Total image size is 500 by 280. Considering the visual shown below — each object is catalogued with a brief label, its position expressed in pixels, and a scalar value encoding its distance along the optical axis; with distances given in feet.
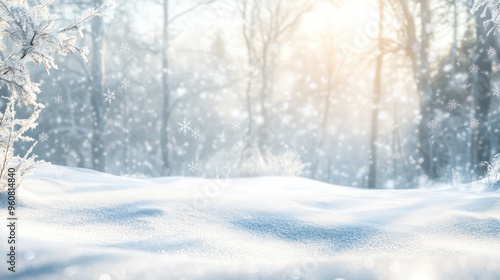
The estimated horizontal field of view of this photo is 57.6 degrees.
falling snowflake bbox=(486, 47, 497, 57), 39.52
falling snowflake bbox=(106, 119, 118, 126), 53.52
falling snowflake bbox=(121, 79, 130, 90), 50.11
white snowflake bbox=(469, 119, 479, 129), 39.42
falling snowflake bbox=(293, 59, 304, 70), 63.45
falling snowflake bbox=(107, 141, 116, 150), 56.96
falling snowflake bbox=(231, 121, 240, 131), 57.38
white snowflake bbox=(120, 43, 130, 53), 55.68
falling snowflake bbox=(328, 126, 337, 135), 58.55
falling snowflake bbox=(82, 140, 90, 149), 57.71
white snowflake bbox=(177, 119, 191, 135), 55.34
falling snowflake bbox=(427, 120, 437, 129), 42.39
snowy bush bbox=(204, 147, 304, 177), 34.01
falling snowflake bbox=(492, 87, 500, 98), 39.45
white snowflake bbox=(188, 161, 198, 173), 39.99
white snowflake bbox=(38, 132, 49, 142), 52.75
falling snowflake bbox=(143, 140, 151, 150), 59.33
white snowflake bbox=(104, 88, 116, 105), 47.65
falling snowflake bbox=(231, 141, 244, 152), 43.85
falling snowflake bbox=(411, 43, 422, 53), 43.11
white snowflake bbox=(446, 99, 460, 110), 45.86
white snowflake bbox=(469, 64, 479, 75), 41.09
